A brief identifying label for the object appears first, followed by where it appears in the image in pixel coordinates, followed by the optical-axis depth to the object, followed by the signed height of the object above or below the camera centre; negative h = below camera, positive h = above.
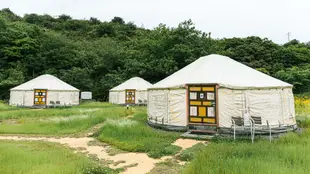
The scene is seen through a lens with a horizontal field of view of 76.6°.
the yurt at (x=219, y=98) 7.49 -0.17
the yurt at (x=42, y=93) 18.22 +0.12
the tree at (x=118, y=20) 55.62 +21.16
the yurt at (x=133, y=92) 20.45 +0.22
